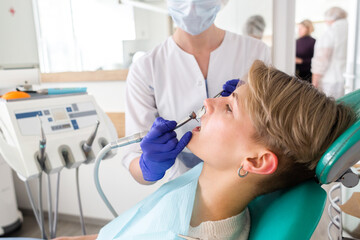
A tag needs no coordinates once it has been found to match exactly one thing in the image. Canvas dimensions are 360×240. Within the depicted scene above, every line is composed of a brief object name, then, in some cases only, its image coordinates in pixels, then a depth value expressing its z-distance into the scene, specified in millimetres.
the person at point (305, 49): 3976
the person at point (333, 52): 3229
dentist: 1269
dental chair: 658
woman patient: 807
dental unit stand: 1244
